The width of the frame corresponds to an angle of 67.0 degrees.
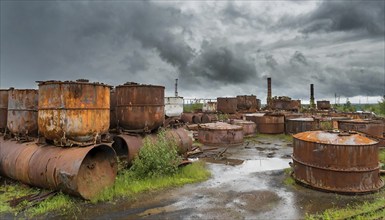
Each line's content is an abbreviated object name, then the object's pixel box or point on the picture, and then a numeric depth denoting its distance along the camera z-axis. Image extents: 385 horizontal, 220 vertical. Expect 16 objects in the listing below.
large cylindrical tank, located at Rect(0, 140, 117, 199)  7.21
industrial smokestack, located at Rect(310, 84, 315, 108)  48.09
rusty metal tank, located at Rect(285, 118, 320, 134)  19.08
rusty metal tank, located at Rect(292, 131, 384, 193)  8.33
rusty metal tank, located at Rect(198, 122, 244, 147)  17.34
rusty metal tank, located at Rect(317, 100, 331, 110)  42.40
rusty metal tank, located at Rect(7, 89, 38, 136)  9.47
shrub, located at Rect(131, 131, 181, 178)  9.23
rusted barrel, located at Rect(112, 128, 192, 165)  9.62
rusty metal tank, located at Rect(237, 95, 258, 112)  33.06
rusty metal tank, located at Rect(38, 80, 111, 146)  7.88
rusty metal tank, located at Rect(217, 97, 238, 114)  28.12
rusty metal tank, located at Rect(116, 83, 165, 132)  10.16
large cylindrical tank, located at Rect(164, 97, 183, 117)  24.06
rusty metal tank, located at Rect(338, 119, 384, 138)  15.38
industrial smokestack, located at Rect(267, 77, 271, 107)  44.81
